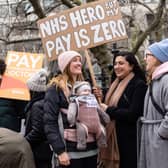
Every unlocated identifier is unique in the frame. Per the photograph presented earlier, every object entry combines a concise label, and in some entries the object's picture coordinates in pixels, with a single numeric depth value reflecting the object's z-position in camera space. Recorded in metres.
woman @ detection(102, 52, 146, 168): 4.26
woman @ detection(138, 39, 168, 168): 3.61
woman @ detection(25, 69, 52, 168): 4.26
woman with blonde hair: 3.82
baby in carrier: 3.85
